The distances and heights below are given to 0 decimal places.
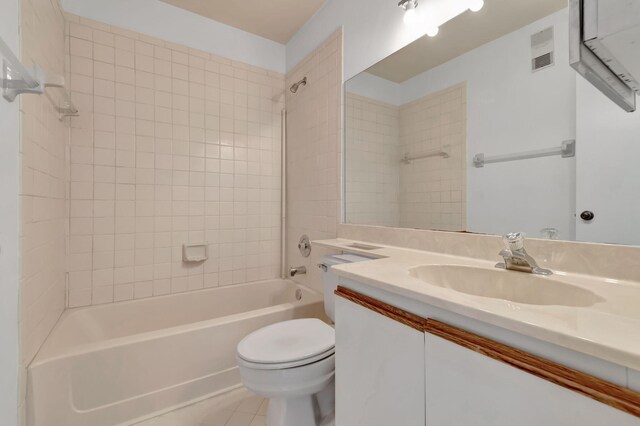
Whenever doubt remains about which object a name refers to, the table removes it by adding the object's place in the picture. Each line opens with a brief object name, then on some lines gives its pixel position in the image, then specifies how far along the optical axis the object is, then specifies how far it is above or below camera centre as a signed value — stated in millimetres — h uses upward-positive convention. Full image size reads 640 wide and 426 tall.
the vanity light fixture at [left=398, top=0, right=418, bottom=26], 1256 +957
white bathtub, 1128 -728
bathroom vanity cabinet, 375 -306
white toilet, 1008 -601
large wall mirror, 772 +288
